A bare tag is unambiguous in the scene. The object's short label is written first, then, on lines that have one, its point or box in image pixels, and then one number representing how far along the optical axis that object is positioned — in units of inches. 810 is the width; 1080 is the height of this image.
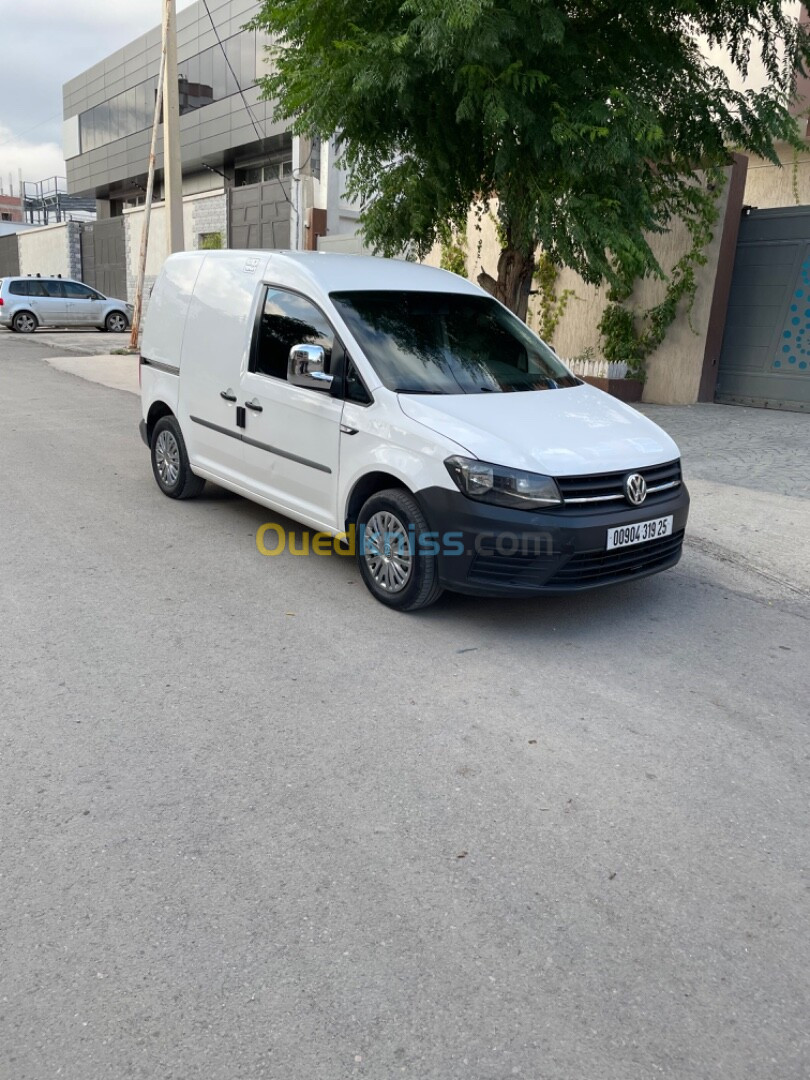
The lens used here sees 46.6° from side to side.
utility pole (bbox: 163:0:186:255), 691.4
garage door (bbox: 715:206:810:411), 488.1
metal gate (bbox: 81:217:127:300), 1378.0
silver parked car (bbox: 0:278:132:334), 1018.7
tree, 317.4
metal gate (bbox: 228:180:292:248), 983.6
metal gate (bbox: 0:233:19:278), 1795.6
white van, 191.0
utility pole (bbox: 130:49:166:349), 751.7
